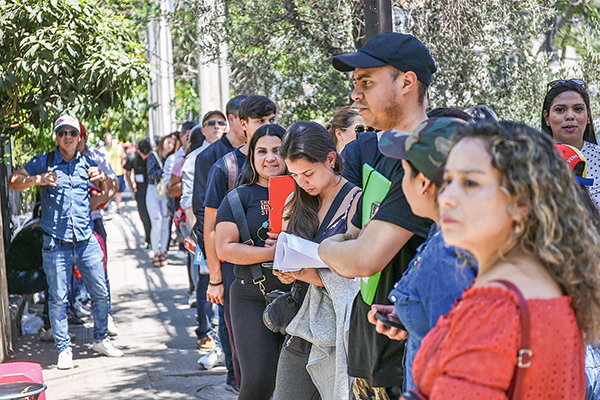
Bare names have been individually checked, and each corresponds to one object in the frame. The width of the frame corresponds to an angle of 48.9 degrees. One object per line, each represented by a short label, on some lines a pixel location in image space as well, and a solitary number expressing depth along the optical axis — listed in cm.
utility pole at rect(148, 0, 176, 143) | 1741
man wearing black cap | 217
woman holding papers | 293
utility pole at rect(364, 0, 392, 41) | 404
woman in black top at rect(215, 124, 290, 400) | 359
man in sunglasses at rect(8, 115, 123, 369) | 593
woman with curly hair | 136
